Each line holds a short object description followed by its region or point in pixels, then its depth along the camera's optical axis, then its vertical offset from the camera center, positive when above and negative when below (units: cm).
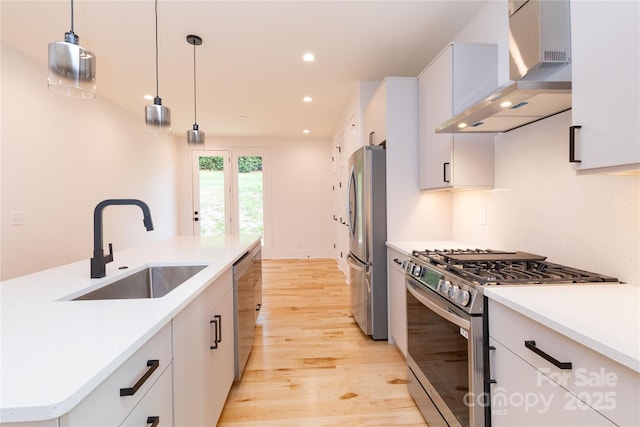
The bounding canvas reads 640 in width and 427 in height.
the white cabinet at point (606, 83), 92 +40
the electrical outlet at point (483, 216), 229 -4
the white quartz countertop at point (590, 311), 75 -31
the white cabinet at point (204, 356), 115 -64
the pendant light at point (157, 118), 227 +69
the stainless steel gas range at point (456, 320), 124 -50
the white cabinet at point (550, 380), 76 -48
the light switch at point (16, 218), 289 -3
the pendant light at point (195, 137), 303 +74
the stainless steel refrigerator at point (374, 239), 273 -24
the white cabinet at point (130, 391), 64 -43
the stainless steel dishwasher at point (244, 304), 203 -67
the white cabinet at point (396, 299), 237 -70
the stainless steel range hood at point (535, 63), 128 +63
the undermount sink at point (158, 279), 170 -37
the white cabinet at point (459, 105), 204 +72
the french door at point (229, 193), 681 +43
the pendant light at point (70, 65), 133 +64
